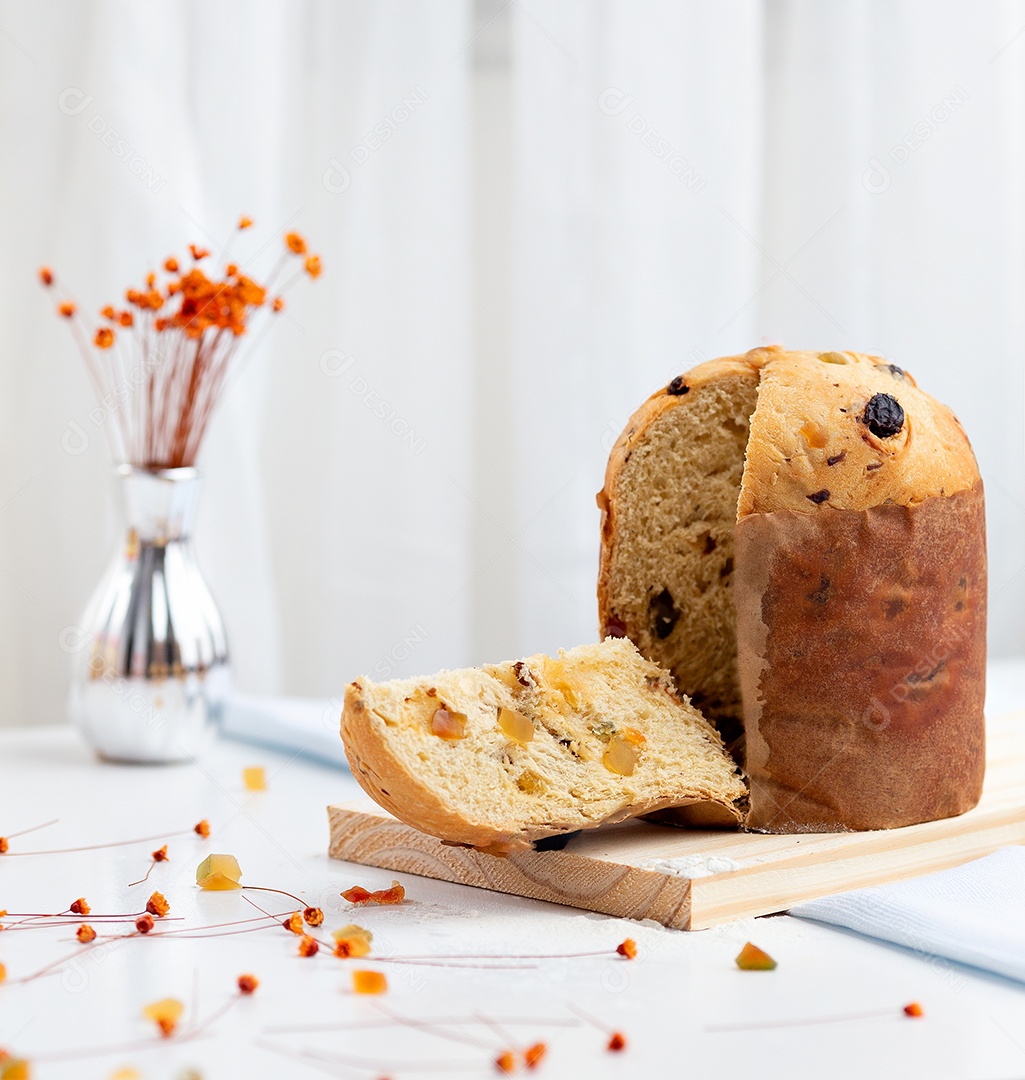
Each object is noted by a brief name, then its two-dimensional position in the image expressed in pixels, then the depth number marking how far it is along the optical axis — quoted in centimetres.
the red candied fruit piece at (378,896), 96
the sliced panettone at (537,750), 94
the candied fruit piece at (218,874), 98
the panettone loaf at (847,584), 98
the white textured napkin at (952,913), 91
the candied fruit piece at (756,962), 91
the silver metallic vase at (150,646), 117
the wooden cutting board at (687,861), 95
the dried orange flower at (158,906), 95
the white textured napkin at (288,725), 118
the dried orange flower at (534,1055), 85
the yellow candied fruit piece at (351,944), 91
